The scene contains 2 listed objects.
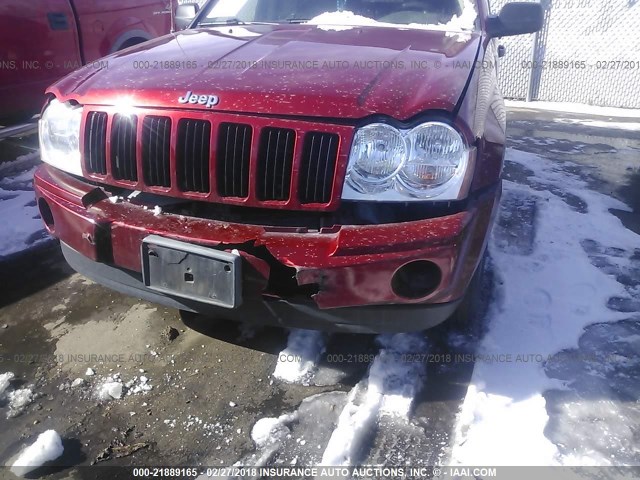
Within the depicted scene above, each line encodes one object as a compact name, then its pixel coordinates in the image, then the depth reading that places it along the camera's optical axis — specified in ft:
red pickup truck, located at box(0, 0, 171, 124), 15.44
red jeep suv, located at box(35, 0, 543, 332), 6.68
